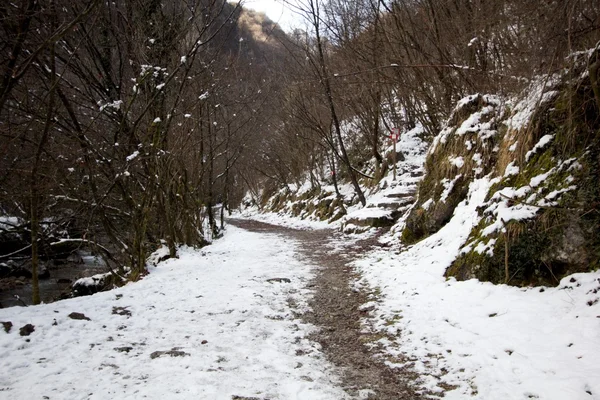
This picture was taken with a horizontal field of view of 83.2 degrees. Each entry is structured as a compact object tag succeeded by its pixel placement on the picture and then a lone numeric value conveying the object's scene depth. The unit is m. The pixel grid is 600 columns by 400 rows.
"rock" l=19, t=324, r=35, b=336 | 3.73
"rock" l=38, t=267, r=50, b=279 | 12.04
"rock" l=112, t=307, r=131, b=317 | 4.71
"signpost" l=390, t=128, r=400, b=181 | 14.17
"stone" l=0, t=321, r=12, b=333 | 3.74
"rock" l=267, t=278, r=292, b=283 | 6.47
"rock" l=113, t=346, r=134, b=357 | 3.58
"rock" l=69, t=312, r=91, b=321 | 4.30
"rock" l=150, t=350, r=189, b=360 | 3.50
